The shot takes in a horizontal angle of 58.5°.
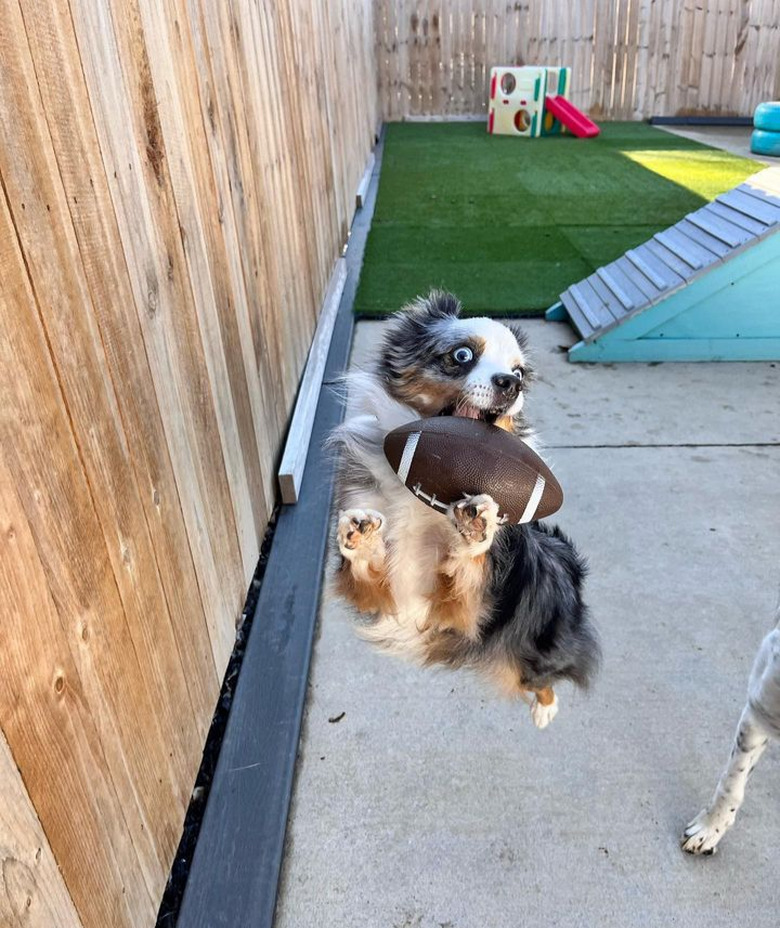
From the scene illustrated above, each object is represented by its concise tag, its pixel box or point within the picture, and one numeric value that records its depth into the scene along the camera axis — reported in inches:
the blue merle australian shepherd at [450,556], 79.0
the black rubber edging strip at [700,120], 561.0
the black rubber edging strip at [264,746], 68.4
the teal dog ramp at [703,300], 171.0
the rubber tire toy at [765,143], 415.8
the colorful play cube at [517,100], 500.1
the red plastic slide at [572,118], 498.0
